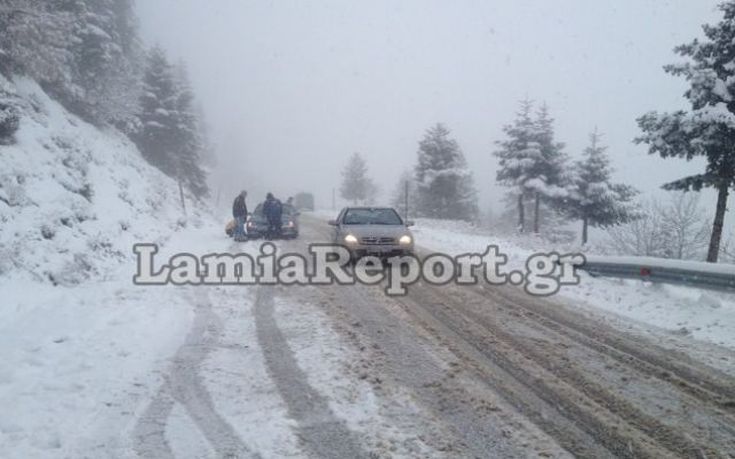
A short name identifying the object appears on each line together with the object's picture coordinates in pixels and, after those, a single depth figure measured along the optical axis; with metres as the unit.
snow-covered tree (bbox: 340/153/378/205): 58.59
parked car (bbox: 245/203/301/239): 19.95
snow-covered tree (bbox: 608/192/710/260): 32.28
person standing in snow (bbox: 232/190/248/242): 18.95
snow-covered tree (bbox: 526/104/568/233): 33.41
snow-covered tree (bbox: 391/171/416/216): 49.91
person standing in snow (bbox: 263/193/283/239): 19.34
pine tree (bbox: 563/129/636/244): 31.77
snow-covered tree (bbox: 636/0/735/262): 13.87
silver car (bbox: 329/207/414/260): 12.26
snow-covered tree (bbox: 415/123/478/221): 39.56
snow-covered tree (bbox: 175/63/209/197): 35.44
